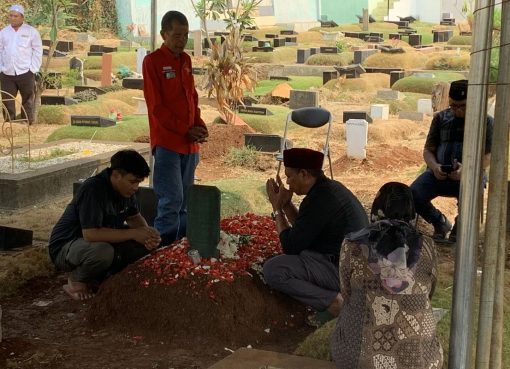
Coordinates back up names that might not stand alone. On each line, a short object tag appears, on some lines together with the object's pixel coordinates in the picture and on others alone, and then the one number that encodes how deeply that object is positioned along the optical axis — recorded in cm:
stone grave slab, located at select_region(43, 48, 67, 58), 2312
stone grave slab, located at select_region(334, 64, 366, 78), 1927
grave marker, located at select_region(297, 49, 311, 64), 2355
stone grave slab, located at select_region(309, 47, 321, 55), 2428
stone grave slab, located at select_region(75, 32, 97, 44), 2956
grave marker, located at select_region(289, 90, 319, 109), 1493
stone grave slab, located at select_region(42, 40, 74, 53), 2539
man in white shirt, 1260
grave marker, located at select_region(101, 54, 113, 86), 1762
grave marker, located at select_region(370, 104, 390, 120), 1408
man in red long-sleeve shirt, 578
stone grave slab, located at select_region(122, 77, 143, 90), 1700
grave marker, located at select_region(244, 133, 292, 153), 1109
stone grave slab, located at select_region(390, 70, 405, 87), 1883
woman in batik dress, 322
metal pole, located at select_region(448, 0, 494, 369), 295
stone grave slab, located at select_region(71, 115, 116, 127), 1181
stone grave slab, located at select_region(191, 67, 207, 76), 1973
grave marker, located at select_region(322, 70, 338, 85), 1898
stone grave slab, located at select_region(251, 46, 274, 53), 2538
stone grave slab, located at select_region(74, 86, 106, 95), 1628
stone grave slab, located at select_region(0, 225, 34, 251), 627
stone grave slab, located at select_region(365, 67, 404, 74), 2059
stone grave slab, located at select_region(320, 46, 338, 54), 2436
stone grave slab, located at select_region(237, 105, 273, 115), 1374
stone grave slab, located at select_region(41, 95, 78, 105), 1467
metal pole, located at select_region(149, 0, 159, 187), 730
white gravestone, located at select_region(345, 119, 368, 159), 1070
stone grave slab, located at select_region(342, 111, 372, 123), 1294
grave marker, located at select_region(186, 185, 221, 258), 487
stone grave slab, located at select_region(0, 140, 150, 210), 789
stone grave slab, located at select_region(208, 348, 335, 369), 357
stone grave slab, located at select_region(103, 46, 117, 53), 2478
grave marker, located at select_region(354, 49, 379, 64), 2328
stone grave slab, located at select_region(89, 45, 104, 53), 2484
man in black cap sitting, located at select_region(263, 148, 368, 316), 457
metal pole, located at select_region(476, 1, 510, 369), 290
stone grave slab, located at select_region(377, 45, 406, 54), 2309
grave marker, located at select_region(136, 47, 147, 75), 1828
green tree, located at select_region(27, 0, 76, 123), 1400
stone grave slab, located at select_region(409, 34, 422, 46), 2928
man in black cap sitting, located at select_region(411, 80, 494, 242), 647
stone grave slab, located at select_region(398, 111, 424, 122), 1416
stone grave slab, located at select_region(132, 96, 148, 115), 1425
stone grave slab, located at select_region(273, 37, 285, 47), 2736
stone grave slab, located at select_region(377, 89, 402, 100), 1631
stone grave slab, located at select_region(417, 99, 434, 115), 1469
